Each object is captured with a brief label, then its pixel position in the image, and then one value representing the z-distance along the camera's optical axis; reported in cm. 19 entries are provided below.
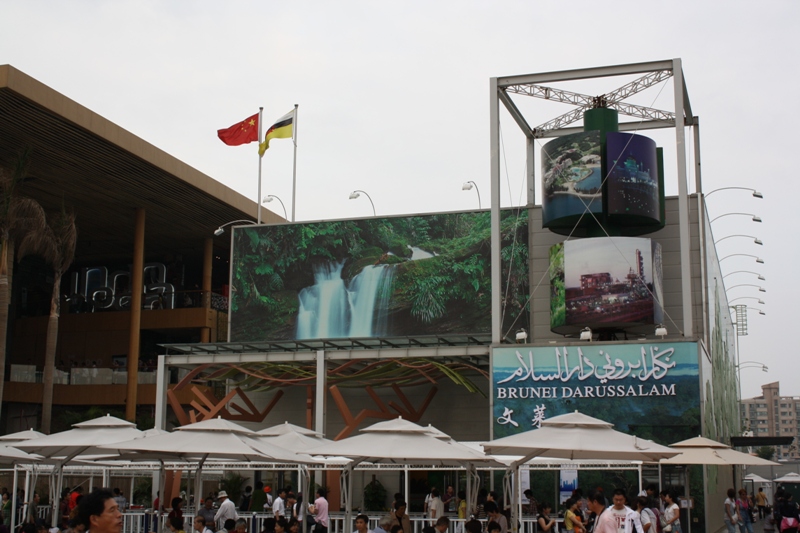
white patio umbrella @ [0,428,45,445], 2255
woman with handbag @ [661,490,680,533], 1829
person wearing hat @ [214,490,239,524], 2050
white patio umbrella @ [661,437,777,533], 2091
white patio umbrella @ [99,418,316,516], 1599
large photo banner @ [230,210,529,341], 3556
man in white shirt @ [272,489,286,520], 2270
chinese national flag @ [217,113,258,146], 4347
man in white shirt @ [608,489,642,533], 1258
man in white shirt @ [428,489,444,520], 2275
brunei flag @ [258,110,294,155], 4381
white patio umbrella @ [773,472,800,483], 4394
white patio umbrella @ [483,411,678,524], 1505
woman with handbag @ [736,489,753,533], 2552
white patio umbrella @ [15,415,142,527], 1869
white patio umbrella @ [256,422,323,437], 2238
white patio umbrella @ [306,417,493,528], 1586
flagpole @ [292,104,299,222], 4334
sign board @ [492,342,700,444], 2712
